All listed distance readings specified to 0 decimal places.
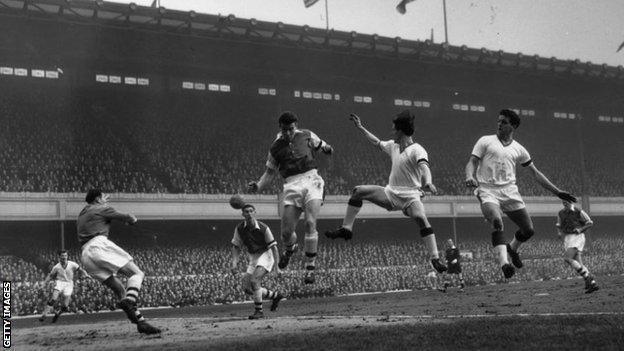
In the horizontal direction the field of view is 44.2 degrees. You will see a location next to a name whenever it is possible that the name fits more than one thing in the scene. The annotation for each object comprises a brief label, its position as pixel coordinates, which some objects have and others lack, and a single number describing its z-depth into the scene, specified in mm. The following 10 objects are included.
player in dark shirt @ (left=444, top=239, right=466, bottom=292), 21741
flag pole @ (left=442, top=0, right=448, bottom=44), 46906
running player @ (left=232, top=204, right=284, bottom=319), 15680
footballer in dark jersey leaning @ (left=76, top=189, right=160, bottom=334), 11938
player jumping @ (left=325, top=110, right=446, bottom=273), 11445
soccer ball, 13953
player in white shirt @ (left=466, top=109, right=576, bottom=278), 12062
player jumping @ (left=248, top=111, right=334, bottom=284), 11883
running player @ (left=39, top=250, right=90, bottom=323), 21219
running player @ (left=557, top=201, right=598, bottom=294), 18531
